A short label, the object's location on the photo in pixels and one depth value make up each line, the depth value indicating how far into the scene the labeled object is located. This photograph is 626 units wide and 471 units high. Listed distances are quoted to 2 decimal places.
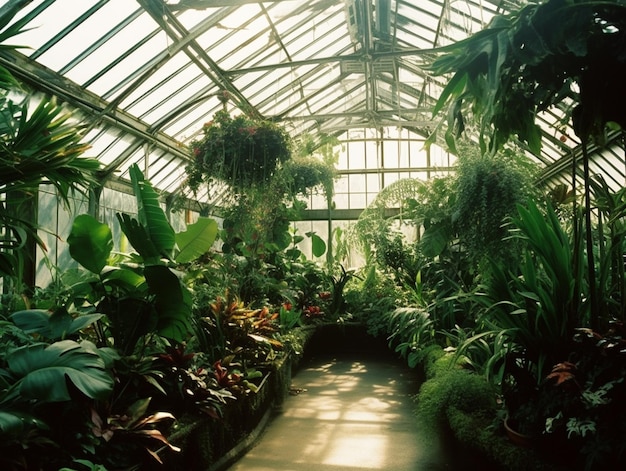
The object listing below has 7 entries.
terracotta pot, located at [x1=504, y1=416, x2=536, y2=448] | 2.44
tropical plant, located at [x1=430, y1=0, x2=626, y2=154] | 1.98
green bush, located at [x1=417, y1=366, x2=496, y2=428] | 3.24
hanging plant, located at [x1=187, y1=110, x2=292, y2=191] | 5.10
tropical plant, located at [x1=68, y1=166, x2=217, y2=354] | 3.09
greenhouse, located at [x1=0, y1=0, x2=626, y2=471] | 2.18
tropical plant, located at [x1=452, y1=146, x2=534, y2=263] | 4.25
